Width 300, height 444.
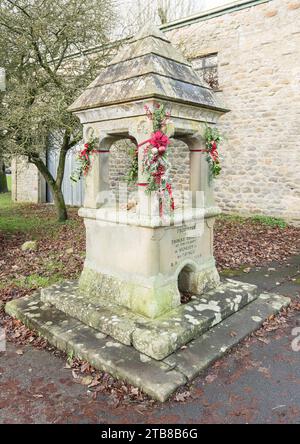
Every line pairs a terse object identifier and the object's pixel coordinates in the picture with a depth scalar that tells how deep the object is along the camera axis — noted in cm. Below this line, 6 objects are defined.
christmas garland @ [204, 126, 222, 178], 402
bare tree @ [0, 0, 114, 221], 743
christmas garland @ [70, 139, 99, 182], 397
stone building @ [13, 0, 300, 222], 917
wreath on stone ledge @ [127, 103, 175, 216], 328
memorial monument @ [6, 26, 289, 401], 311
